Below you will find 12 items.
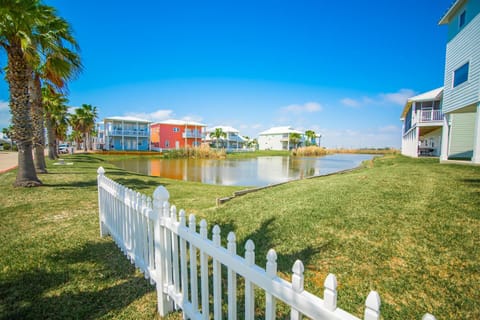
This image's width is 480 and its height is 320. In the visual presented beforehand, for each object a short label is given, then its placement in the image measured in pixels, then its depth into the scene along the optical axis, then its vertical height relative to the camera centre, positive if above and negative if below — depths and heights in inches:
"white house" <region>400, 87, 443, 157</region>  692.1 +79.5
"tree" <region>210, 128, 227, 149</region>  2199.8 +108.7
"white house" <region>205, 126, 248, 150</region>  2366.1 +73.0
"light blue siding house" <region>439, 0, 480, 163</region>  398.9 +156.8
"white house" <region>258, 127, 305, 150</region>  2719.0 +104.2
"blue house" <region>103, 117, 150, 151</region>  1567.4 +69.1
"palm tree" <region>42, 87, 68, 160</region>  706.6 +112.6
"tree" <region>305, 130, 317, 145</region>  2763.3 +144.1
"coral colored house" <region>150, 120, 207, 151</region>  1801.2 +86.4
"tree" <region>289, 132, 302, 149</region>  2554.1 +91.6
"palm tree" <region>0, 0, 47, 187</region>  257.3 +99.8
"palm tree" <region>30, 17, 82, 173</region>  315.3 +122.7
